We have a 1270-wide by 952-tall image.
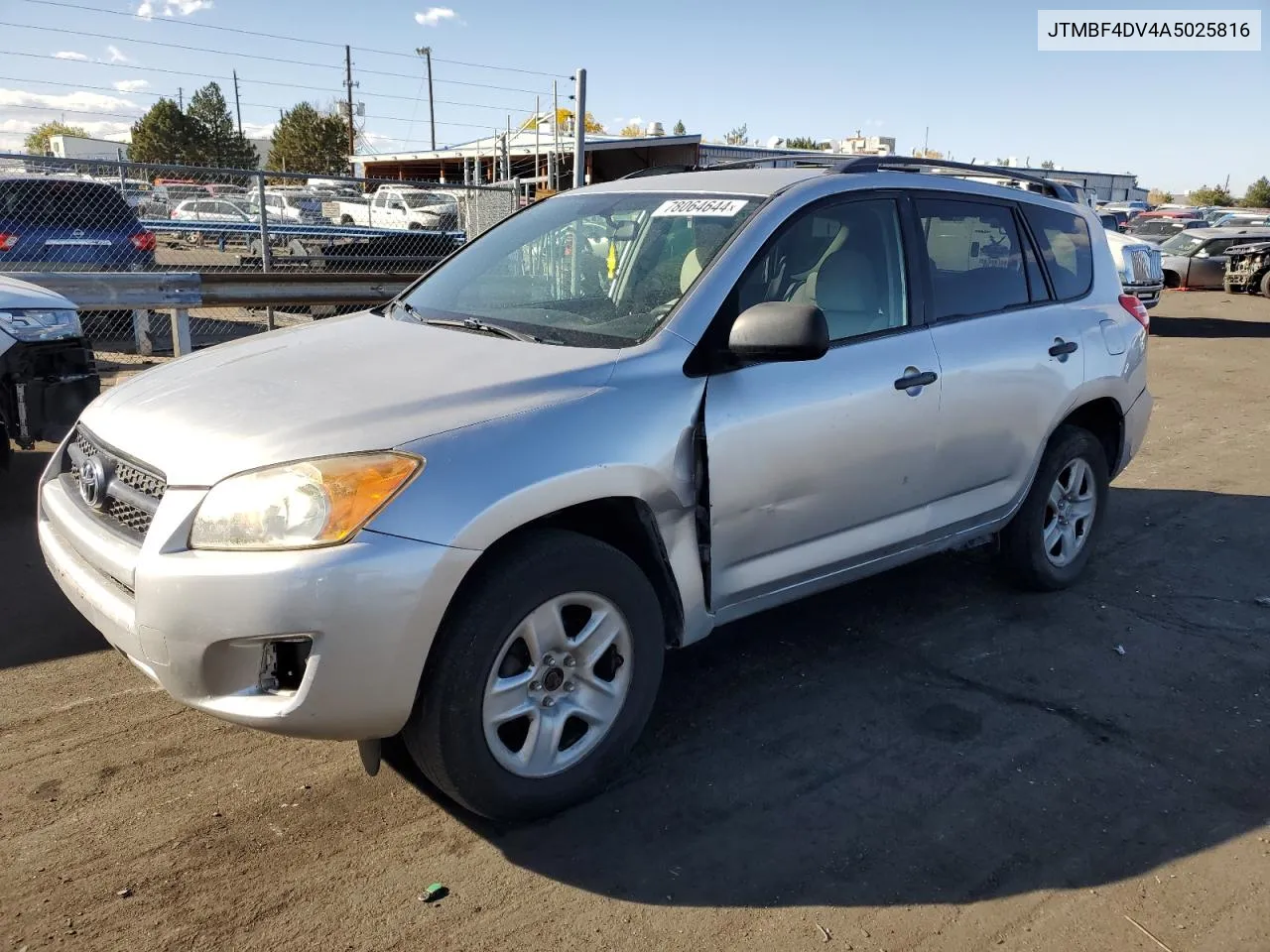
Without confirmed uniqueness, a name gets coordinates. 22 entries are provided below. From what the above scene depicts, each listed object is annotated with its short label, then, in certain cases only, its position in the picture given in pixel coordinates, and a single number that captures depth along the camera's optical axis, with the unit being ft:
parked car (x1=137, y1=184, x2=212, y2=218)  41.08
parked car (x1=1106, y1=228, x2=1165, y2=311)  37.70
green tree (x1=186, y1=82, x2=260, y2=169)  205.16
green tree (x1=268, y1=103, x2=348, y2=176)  211.20
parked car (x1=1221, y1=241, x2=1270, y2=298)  69.05
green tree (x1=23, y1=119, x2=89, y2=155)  254.20
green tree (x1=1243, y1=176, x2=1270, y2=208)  255.91
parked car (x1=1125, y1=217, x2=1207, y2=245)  93.44
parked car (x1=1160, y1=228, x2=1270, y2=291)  71.61
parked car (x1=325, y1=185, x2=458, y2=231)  63.87
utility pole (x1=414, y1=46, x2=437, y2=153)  217.75
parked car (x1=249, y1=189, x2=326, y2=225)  71.00
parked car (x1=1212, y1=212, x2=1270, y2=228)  103.95
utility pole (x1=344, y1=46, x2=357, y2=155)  195.62
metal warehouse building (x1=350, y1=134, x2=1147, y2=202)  81.83
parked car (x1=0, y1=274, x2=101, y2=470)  17.15
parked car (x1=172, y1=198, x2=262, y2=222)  52.29
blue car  30.71
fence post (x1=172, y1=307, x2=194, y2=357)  26.56
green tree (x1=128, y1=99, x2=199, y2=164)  197.06
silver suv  8.46
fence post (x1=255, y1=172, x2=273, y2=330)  32.71
